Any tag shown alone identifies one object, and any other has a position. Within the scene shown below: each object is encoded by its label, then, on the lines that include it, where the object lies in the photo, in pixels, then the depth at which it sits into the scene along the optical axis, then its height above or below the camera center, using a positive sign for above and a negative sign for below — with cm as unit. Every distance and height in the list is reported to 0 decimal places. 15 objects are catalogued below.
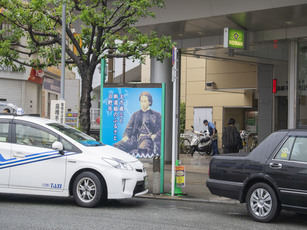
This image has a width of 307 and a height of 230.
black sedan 762 -89
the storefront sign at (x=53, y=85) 2216 +153
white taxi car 889 -89
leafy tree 1339 +225
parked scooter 2448 -119
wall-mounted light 2619 +176
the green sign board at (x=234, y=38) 1484 +235
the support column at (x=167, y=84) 1902 +123
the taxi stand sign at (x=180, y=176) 1099 -124
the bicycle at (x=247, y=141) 2620 -111
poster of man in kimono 1146 -7
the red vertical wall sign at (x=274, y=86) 2273 +148
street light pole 1391 +164
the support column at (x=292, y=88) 1527 +95
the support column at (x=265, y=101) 2311 +84
